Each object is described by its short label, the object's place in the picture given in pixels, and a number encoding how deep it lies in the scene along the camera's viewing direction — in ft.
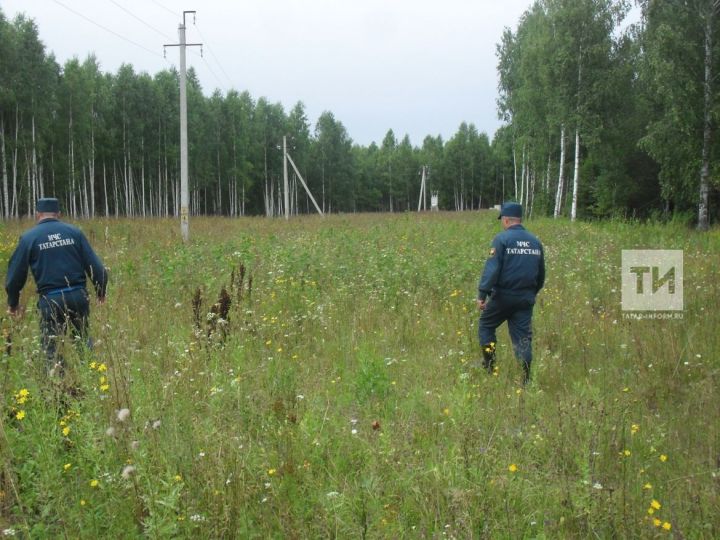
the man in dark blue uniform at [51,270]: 17.15
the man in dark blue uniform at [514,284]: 17.93
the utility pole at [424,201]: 237.66
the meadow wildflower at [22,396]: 10.91
